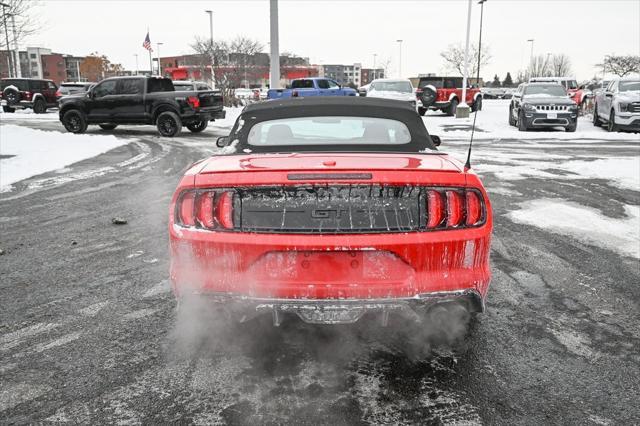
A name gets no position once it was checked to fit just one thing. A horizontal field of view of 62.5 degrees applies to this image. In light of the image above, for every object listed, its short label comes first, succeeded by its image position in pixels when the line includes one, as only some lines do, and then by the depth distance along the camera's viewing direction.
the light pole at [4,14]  16.06
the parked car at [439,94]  27.61
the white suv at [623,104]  17.34
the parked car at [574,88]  26.75
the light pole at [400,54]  82.44
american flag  32.00
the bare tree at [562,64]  91.55
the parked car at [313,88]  27.44
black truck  16.34
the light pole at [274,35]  19.62
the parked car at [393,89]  23.31
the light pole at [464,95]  25.12
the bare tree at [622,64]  60.81
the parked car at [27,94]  30.07
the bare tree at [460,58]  74.62
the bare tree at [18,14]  17.08
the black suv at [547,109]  18.11
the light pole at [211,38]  37.53
